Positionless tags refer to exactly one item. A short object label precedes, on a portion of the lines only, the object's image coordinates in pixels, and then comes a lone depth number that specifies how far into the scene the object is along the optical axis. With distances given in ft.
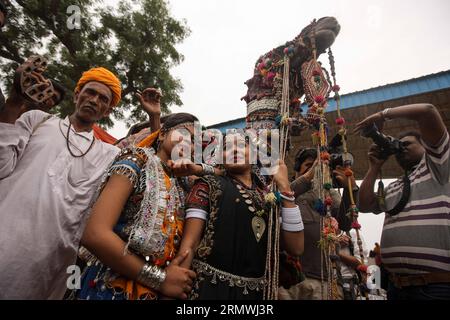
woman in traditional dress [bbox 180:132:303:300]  4.87
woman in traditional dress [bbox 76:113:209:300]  4.32
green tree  24.53
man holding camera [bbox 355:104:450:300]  6.06
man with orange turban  4.56
